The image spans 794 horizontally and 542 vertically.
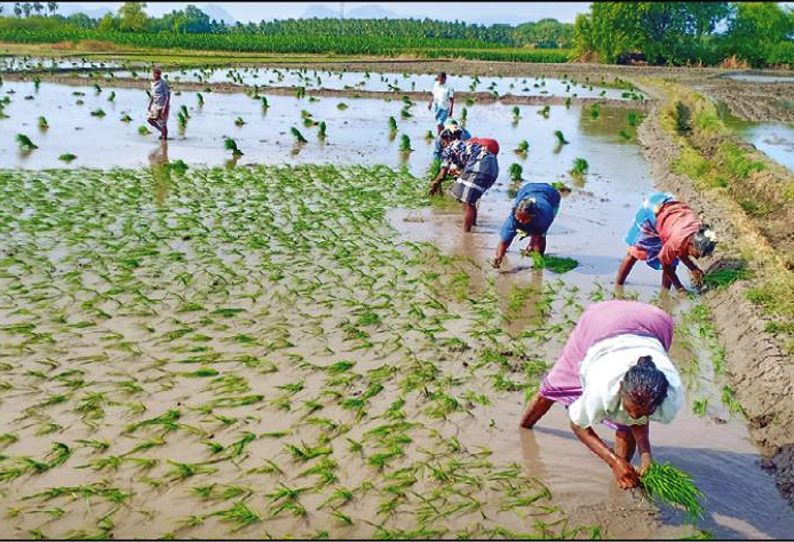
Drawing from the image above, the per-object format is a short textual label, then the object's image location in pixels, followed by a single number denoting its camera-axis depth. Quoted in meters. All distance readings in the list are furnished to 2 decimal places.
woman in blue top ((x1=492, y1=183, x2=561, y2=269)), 6.61
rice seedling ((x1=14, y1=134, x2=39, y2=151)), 12.65
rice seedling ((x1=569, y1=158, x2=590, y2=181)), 12.03
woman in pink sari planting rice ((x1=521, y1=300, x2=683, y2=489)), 2.92
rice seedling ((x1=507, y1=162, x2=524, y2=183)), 11.38
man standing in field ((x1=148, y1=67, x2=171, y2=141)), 14.12
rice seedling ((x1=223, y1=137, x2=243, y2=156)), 12.76
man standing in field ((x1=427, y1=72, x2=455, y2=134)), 14.26
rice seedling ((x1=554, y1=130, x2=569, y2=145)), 15.62
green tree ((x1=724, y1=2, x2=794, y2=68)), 49.22
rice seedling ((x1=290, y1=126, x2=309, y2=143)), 14.54
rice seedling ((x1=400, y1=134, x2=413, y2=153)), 13.92
